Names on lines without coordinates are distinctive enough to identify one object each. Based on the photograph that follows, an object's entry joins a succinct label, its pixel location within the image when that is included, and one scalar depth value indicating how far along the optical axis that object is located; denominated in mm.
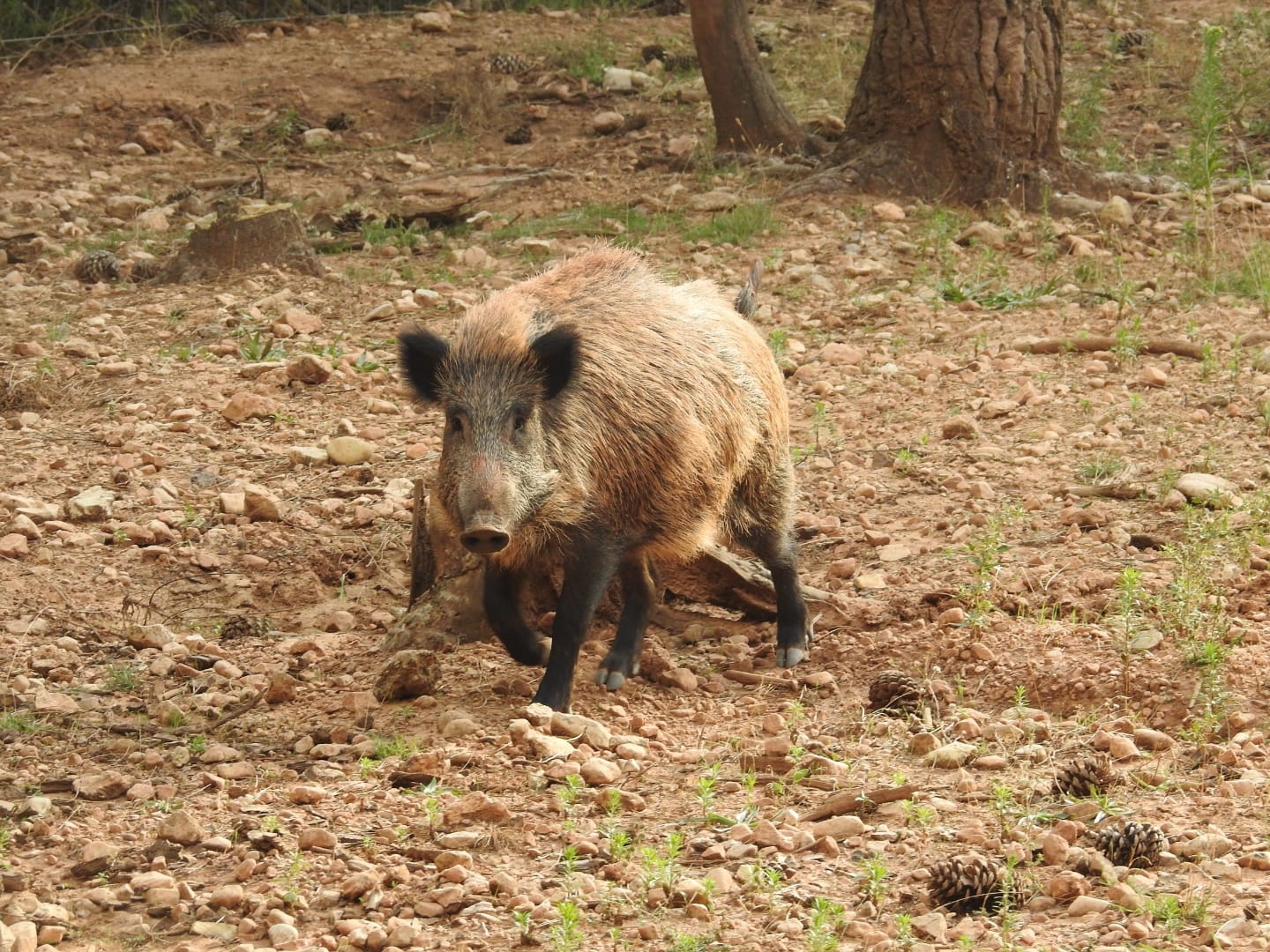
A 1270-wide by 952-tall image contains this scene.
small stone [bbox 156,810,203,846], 8258
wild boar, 10609
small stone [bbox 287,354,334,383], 16266
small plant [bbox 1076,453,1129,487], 13805
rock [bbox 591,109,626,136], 25562
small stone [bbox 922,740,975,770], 9164
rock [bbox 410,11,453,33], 30484
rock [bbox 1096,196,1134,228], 20516
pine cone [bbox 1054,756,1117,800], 8531
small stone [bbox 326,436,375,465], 14687
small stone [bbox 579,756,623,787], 9180
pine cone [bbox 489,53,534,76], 28328
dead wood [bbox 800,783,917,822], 8594
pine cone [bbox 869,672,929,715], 10266
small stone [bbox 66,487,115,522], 13367
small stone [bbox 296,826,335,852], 8141
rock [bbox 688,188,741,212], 21281
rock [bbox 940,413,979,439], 15117
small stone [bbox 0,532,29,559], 12578
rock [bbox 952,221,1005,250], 19906
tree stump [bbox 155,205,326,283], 19375
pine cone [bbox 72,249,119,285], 19453
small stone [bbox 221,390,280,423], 15492
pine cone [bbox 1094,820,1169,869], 7660
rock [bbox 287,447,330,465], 14641
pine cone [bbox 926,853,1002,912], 7395
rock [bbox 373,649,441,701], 10578
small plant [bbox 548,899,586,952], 7070
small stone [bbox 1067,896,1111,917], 7207
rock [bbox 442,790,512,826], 8453
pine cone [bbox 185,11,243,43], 29797
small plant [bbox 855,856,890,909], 7469
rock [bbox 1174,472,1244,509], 12867
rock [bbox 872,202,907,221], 20703
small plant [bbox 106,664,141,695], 10891
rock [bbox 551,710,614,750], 9836
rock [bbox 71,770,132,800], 8959
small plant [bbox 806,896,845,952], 6930
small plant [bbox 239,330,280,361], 16891
